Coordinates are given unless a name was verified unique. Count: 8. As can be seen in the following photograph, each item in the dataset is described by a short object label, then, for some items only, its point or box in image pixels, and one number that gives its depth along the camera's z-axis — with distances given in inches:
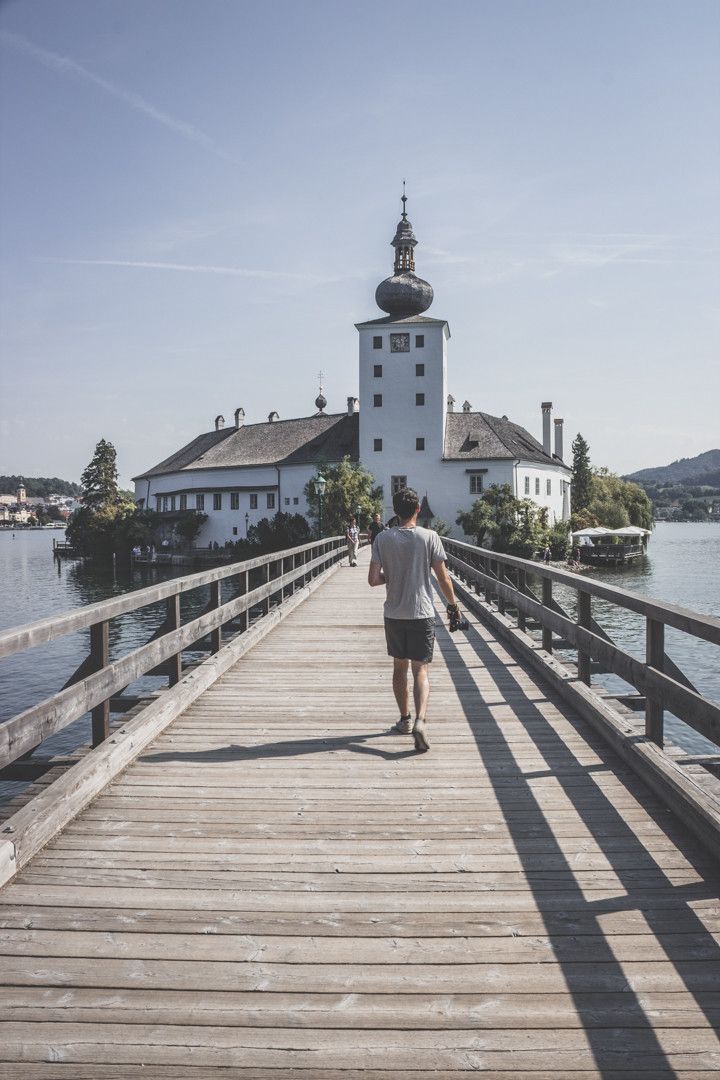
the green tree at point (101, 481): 3501.5
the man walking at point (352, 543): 1113.4
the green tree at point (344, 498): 2234.3
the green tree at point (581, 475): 3324.3
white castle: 2475.4
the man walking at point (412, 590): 228.8
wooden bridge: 100.5
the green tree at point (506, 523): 2271.2
